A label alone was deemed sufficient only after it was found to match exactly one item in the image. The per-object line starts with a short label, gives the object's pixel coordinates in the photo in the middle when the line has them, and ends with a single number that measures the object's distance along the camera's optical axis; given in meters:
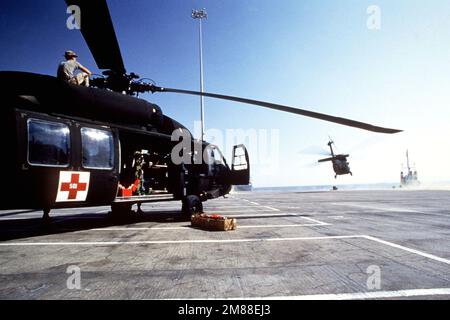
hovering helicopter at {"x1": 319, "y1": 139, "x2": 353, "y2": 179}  47.47
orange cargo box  7.49
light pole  31.58
